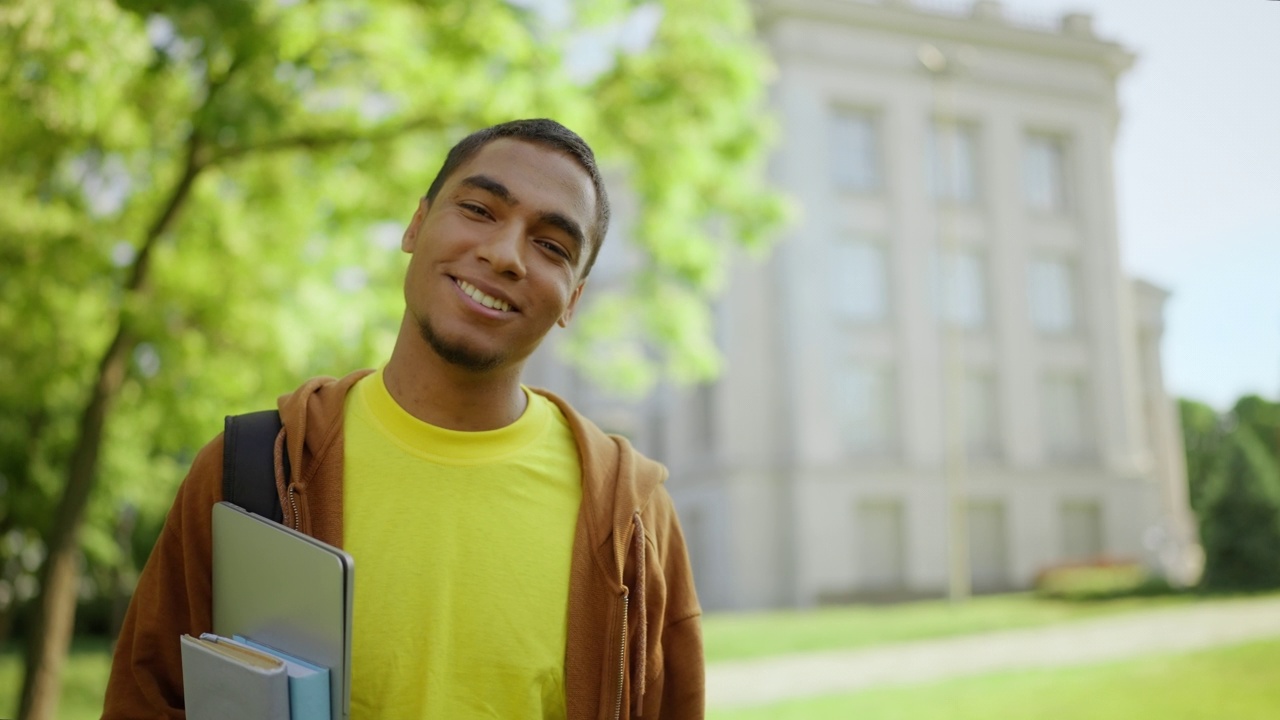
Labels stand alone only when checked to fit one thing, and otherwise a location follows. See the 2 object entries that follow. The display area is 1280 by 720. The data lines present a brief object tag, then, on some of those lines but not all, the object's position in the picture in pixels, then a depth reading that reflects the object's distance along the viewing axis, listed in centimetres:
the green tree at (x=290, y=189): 677
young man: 140
